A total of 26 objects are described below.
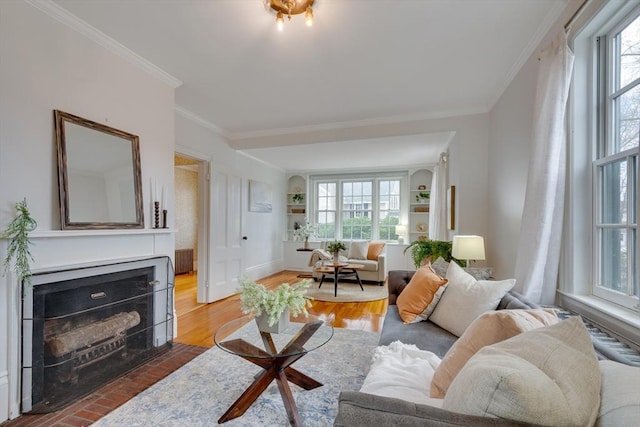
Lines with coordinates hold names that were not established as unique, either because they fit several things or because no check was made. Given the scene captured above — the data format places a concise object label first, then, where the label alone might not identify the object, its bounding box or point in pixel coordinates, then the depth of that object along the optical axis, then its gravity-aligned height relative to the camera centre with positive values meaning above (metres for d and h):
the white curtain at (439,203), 4.88 +0.21
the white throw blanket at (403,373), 1.22 -0.75
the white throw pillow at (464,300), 1.85 -0.57
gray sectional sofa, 0.69 -0.48
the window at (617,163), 1.42 +0.27
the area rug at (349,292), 4.59 -1.33
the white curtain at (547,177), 1.73 +0.23
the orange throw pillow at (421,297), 2.22 -0.64
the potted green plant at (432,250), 3.52 -0.45
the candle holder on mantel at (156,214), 2.71 -0.01
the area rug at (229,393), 1.75 -1.23
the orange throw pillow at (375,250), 6.00 -0.74
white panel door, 4.35 -0.35
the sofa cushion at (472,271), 2.49 -0.49
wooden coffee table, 4.91 -0.95
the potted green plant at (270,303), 1.80 -0.56
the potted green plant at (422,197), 6.61 +0.39
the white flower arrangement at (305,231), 7.22 -0.44
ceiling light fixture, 1.85 +1.33
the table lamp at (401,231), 6.61 -0.38
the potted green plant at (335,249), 5.15 -0.64
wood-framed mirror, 2.05 +0.29
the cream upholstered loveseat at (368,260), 5.63 -0.92
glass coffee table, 1.73 -0.84
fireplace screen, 1.86 -0.88
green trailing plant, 1.73 -0.20
